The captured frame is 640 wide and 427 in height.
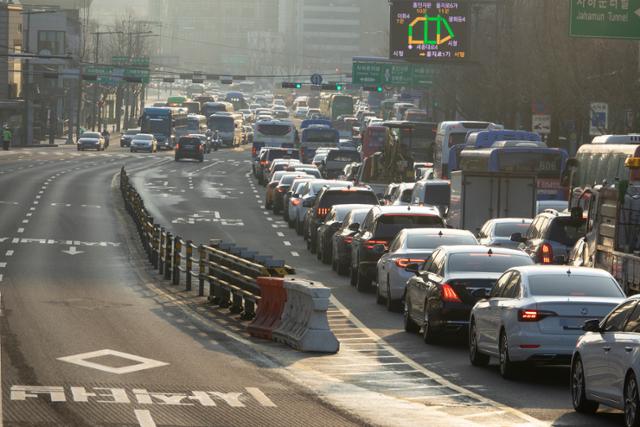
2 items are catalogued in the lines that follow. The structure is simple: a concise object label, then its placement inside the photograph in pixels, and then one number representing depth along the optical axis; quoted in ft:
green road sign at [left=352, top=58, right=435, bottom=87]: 361.26
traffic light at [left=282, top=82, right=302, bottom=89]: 445.29
